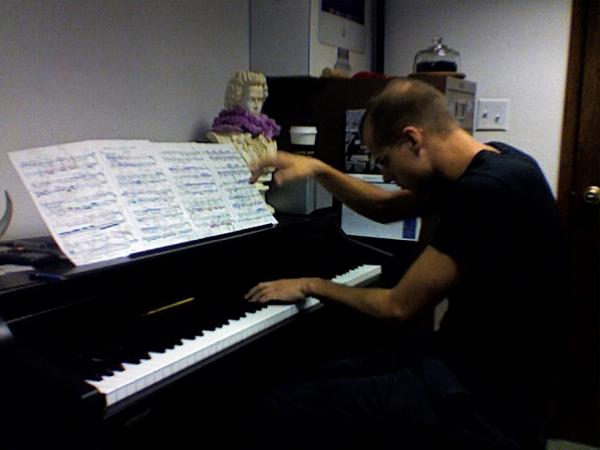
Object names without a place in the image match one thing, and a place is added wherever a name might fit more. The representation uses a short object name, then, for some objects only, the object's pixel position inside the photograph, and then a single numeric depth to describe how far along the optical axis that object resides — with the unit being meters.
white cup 2.06
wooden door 2.24
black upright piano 0.92
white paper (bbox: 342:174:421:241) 2.12
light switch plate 2.44
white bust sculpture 1.76
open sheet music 1.18
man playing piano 1.24
